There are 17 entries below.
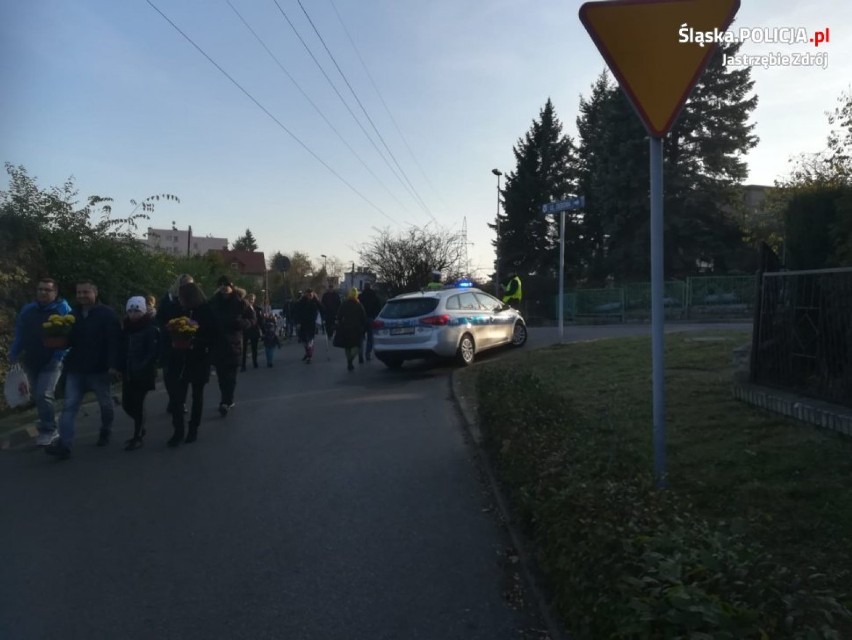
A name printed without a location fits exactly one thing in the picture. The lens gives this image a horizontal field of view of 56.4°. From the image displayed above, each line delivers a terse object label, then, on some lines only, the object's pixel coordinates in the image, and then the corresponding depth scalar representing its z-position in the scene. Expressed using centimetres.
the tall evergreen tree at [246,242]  12356
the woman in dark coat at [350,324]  1595
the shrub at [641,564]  271
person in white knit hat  888
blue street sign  1639
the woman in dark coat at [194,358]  903
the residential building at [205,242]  10006
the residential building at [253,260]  9856
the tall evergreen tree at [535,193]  5269
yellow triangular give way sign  443
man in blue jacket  871
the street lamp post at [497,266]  4459
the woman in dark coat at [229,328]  1092
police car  1520
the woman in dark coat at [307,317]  1870
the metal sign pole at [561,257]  1714
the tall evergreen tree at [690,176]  3962
